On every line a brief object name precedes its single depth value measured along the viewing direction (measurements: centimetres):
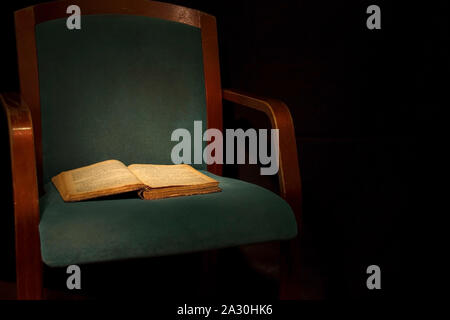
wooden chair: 81
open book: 90
